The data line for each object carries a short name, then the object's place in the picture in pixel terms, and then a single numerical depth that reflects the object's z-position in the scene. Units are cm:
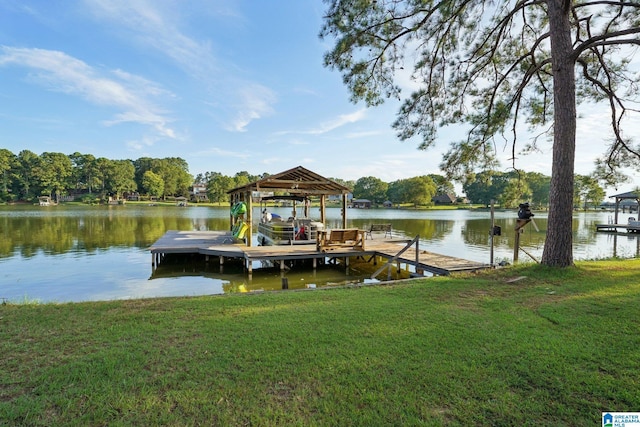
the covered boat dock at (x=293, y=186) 1379
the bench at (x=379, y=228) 1672
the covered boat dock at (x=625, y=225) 2621
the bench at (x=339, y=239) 1192
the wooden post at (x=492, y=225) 824
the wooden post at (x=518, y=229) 846
